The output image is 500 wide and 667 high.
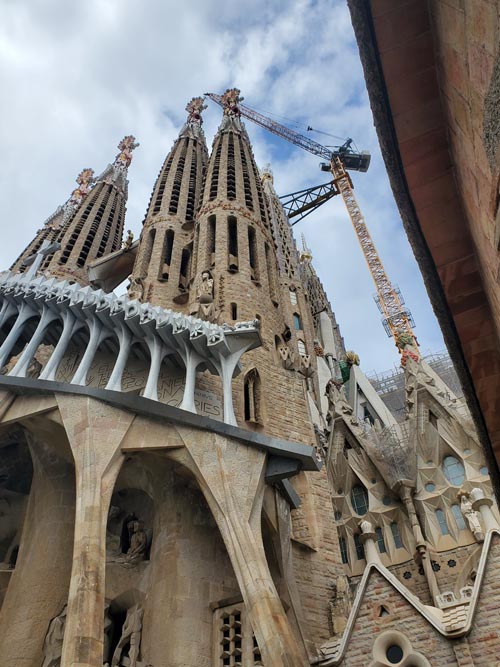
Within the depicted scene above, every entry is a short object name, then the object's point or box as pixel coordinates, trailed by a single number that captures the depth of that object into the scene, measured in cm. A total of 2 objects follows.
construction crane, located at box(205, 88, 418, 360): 3641
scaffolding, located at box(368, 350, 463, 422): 2570
